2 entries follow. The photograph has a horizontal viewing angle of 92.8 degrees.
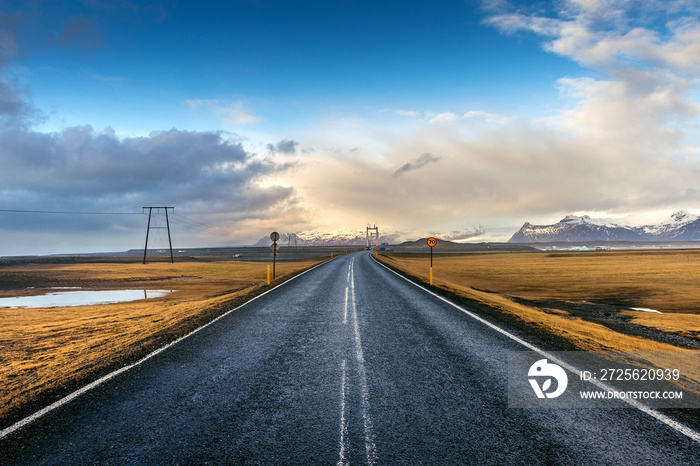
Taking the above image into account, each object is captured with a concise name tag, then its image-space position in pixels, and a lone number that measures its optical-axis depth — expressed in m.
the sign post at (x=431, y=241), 24.39
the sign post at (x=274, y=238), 25.16
